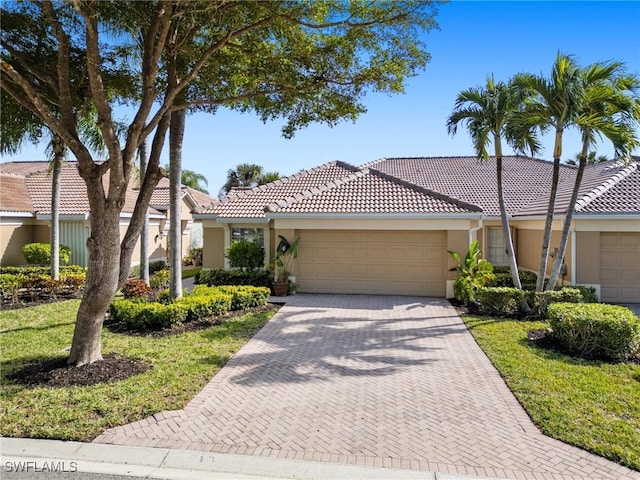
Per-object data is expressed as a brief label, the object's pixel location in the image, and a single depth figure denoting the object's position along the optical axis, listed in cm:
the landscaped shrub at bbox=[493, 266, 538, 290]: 1573
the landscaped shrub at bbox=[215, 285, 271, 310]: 1301
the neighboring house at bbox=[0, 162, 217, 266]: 1947
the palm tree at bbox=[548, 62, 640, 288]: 1034
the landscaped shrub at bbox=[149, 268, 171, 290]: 1684
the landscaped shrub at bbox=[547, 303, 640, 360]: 823
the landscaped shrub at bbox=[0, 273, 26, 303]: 1384
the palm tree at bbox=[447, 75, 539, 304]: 1189
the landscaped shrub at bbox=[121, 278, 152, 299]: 1354
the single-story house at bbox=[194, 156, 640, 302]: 1412
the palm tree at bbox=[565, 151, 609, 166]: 2792
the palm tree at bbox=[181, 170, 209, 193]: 4325
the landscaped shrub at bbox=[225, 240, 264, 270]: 1691
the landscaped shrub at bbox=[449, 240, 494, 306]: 1387
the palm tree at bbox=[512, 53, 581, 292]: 1030
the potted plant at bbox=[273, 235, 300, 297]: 1559
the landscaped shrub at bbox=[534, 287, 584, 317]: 1188
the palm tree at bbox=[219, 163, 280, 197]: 3984
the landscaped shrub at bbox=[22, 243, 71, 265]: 1880
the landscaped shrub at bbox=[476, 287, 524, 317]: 1232
